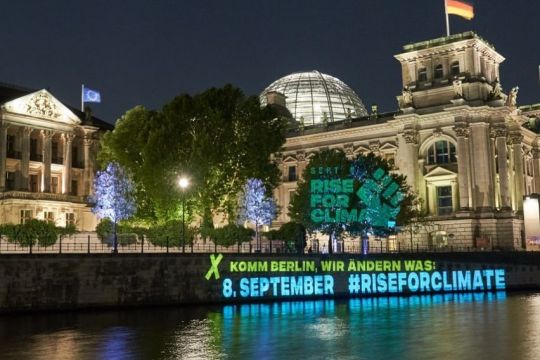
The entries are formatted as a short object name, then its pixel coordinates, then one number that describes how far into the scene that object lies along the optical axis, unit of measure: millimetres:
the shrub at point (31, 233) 46625
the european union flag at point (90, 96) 90344
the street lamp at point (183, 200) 52631
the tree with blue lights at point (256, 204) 67688
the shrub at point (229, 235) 55906
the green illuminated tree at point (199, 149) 63656
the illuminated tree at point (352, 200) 67875
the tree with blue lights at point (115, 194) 65875
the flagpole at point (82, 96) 90488
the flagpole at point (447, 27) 91988
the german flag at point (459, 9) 87062
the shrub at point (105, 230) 57112
